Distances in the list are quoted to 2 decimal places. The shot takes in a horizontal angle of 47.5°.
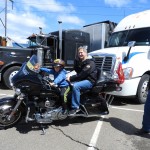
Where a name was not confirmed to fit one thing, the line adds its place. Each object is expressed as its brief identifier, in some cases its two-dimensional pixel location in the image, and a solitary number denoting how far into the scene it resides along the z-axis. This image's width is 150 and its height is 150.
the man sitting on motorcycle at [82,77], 3.57
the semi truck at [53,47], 6.26
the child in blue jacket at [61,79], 3.51
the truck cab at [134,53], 4.82
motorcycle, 3.28
